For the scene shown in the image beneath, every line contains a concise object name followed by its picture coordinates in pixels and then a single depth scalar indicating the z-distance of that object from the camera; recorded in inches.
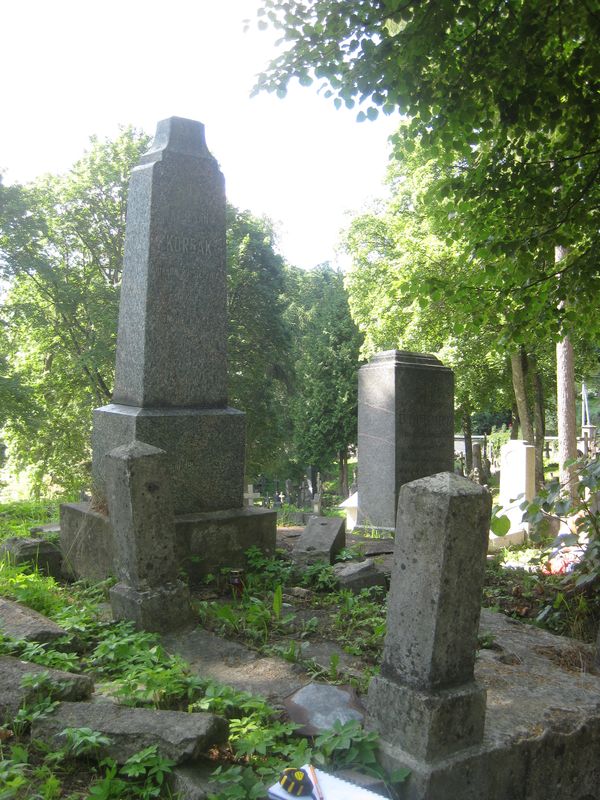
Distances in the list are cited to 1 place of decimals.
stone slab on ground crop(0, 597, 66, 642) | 133.2
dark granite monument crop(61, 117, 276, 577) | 207.9
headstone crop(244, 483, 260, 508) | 570.1
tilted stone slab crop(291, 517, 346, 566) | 226.9
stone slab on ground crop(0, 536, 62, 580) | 207.2
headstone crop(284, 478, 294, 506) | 1239.2
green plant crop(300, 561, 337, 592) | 199.5
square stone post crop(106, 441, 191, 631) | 152.9
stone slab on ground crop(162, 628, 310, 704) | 128.2
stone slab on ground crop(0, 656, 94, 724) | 106.0
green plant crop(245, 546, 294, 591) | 197.8
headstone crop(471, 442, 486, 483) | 770.2
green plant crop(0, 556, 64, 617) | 164.1
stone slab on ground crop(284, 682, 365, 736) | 111.7
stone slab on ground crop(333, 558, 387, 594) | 197.2
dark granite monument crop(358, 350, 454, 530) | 339.9
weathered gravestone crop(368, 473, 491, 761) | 100.4
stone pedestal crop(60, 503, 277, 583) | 198.1
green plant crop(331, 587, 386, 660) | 153.0
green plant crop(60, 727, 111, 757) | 94.8
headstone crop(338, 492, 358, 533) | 438.6
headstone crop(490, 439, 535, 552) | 425.1
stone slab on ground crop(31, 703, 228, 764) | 94.7
